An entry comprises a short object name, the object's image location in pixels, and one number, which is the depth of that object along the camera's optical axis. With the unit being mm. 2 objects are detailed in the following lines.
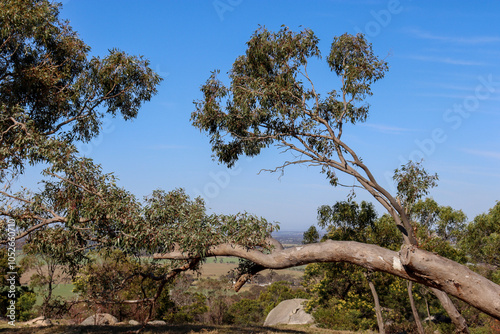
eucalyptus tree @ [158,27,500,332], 15805
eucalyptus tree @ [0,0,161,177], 12812
